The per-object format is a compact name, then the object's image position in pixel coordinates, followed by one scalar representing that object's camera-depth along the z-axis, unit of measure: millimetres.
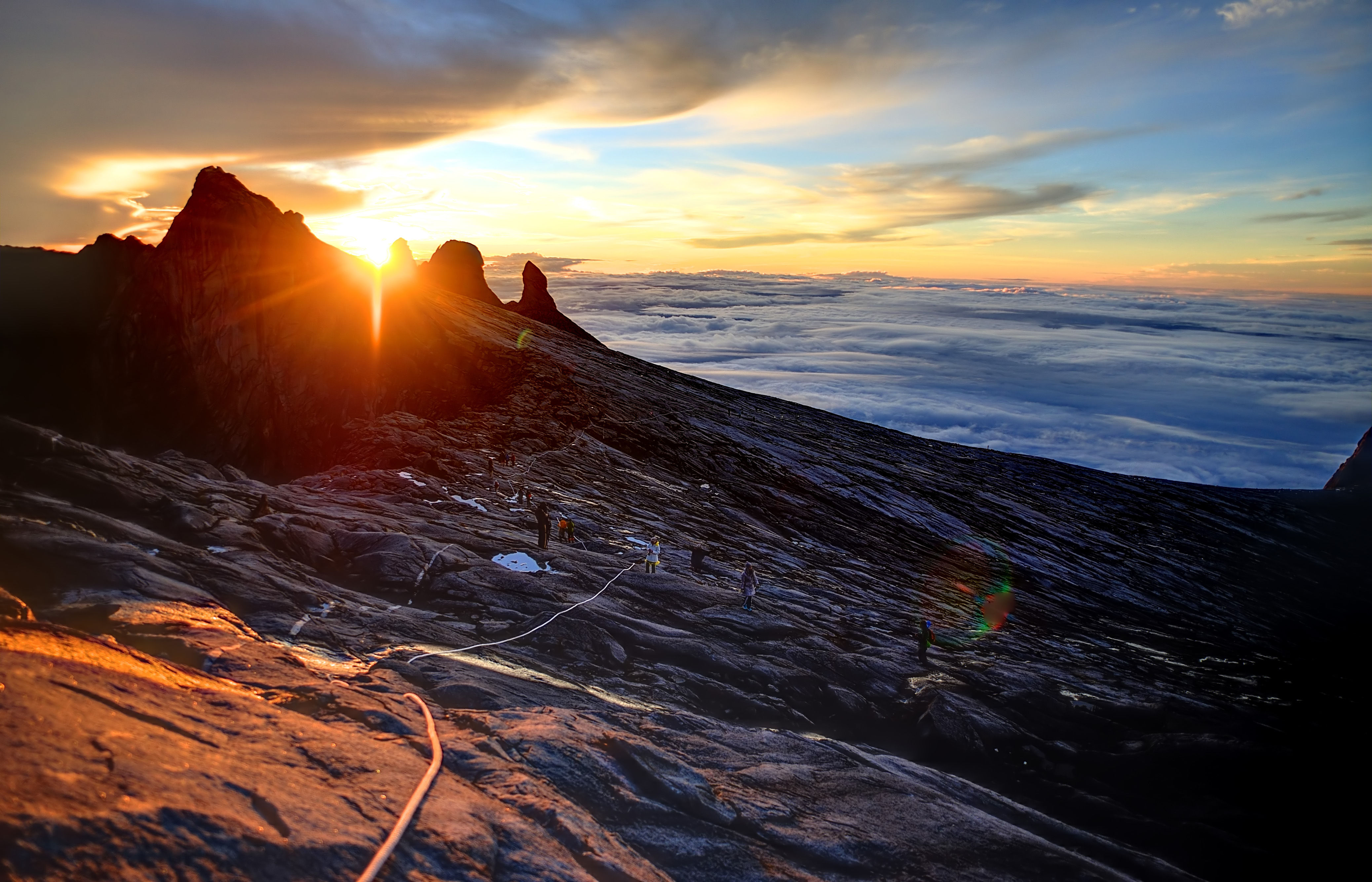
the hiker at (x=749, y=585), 32312
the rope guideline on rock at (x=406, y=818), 9594
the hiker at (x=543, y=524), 32156
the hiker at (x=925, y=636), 33719
